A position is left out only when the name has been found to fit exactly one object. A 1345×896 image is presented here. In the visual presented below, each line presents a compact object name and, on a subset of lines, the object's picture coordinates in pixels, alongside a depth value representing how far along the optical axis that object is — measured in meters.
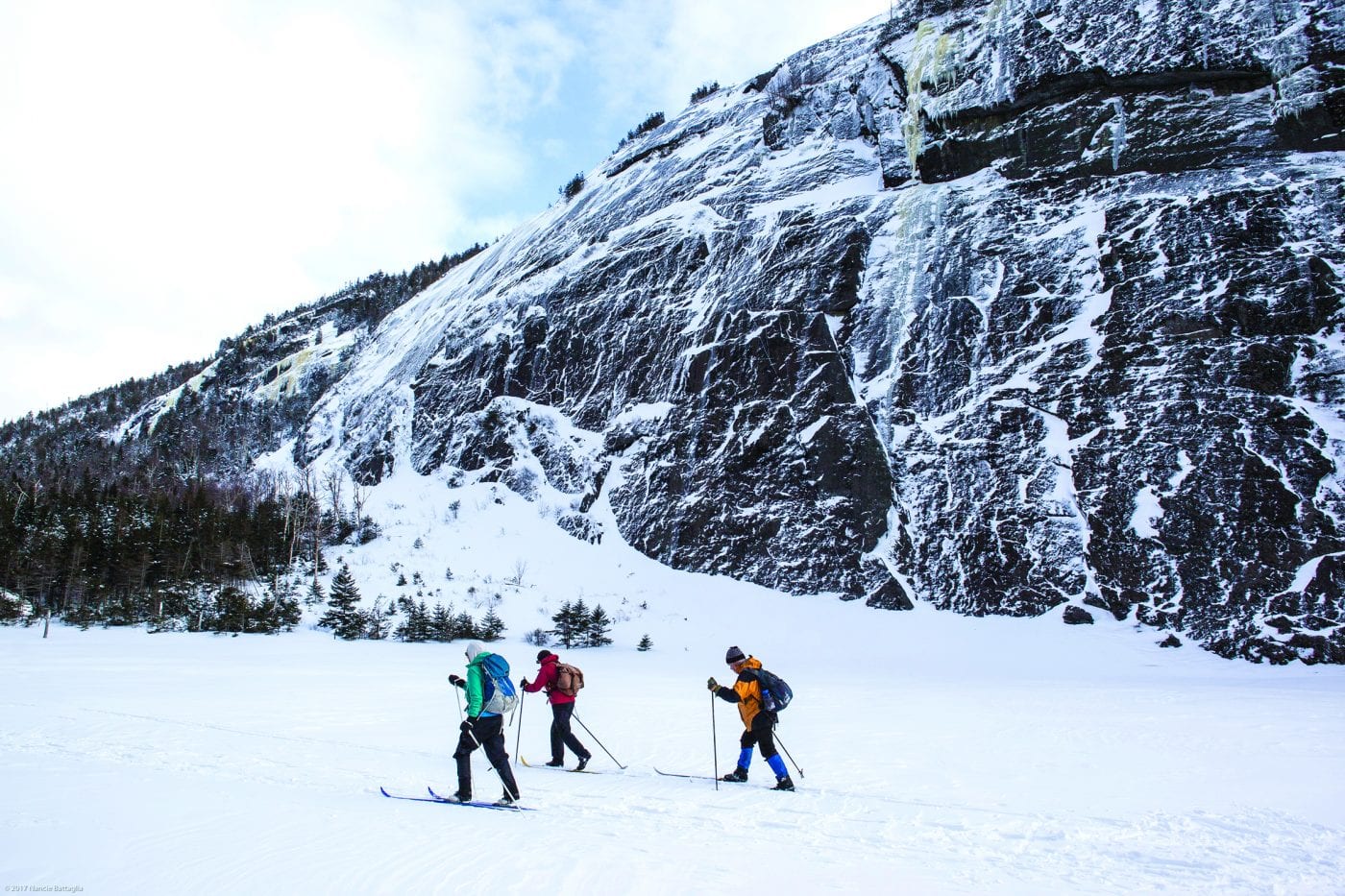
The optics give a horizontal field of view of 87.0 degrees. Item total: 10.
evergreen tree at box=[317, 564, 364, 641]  30.47
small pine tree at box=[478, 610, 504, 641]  29.70
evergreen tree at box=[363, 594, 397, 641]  30.72
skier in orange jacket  8.59
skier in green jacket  7.29
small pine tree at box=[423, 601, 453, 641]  30.20
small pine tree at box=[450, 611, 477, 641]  30.36
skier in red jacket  9.73
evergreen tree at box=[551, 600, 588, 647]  29.41
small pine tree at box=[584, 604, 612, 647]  29.62
